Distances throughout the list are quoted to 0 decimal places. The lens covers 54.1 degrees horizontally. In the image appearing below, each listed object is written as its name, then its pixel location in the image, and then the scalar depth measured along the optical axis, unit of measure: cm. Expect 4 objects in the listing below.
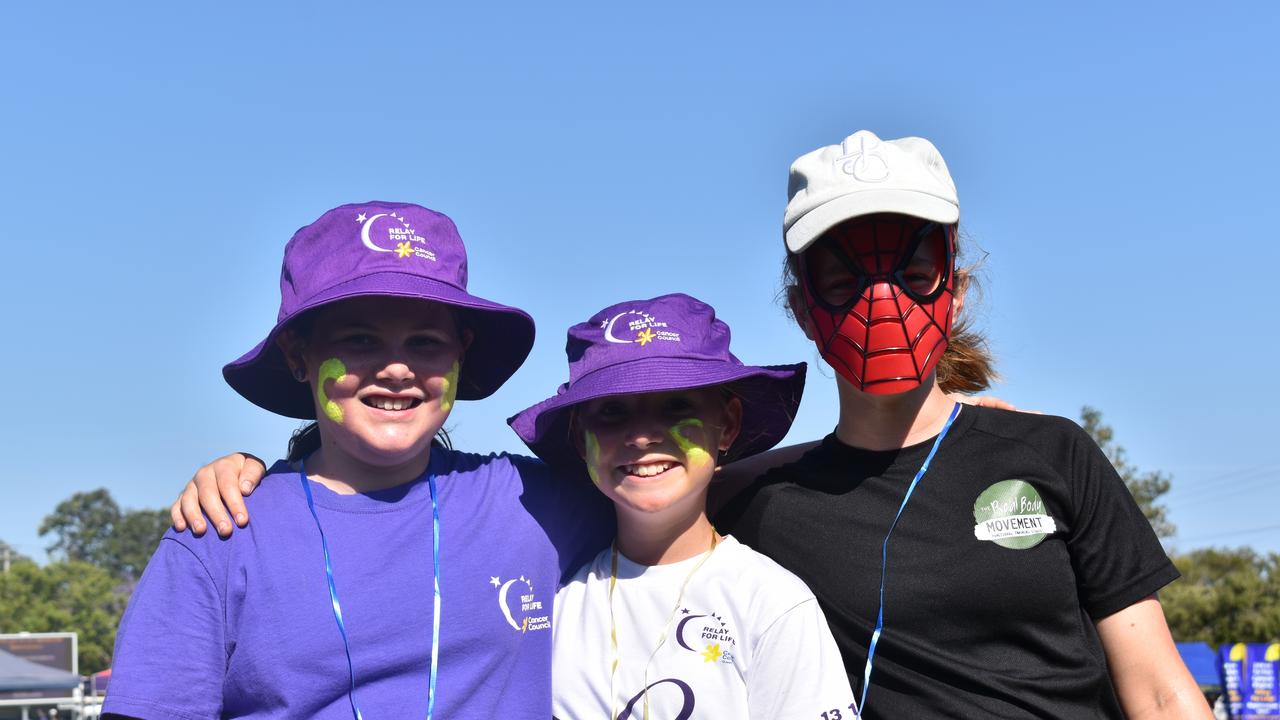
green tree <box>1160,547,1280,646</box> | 3281
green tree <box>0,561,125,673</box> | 6331
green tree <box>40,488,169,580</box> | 11456
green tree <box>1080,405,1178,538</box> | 5859
